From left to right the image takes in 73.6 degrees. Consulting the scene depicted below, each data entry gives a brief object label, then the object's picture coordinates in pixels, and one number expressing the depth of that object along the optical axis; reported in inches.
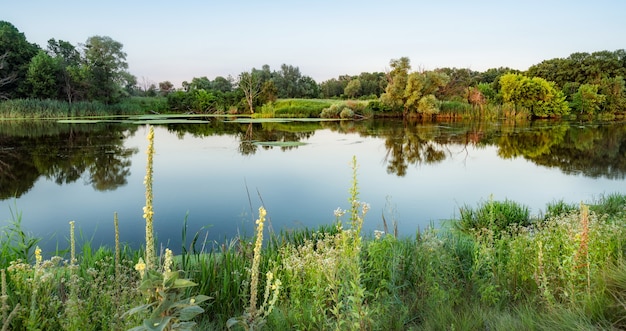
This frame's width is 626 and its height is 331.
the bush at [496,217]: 260.4
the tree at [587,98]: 1556.3
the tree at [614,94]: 1658.5
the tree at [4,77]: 1564.8
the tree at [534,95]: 1376.7
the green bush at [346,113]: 1445.6
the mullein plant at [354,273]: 92.8
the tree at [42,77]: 1562.5
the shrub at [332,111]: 1501.0
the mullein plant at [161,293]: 63.2
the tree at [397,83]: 1321.4
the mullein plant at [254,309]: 70.3
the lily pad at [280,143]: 693.3
